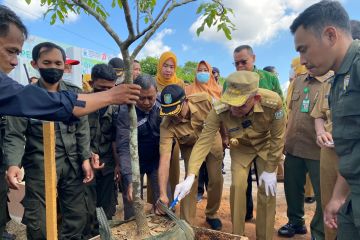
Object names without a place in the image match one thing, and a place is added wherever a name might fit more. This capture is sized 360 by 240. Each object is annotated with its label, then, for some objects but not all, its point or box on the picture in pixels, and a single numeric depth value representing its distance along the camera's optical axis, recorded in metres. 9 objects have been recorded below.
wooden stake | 1.74
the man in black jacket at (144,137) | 2.94
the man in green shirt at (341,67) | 1.54
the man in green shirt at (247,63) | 4.01
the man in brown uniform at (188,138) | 2.91
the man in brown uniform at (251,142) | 2.83
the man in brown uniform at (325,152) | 2.67
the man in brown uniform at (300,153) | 3.25
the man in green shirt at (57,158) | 2.59
